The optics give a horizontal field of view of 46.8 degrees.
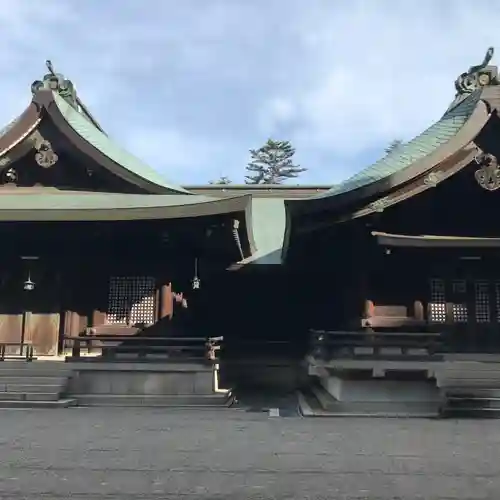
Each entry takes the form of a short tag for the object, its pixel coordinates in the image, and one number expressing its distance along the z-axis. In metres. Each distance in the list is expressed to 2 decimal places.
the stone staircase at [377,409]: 12.51
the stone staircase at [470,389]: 12.33
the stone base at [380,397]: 12.68
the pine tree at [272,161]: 77.38
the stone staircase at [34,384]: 13.11
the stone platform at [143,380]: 14.00
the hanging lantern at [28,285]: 15.20
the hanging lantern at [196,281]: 14.91
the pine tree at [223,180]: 71.86
